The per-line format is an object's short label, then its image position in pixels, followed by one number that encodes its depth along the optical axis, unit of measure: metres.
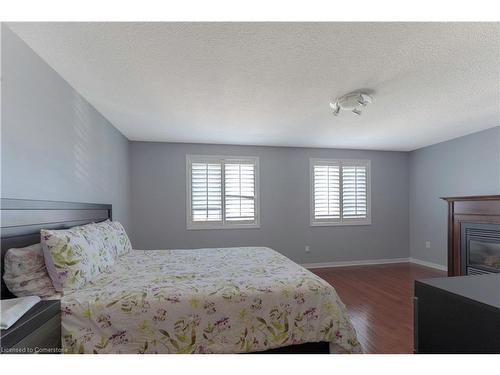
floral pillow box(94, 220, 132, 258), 2.44
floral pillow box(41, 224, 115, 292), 1.64
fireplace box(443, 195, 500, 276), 3.33
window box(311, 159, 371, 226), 5.01
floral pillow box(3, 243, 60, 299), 1.53
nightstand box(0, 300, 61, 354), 1.12
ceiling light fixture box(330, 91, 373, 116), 2.46
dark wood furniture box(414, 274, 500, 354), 0.78
